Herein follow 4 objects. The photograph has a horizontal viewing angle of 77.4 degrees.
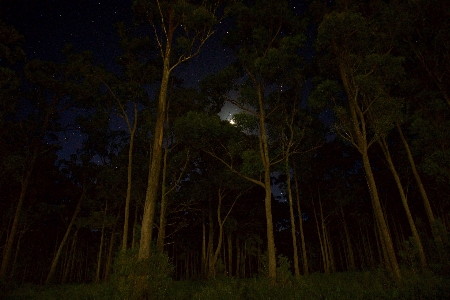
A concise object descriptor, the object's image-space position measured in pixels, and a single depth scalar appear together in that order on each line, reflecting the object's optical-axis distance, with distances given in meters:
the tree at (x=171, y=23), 10.86
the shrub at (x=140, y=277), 7.17
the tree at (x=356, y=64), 14.50
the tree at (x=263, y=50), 15.93
